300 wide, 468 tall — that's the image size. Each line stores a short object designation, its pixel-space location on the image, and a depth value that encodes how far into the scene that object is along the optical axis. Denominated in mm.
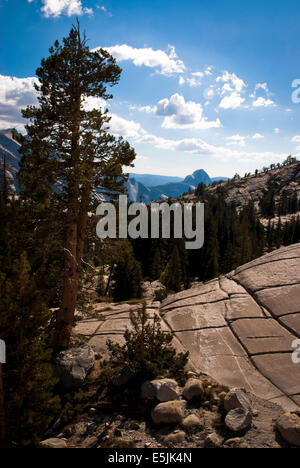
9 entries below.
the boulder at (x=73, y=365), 10307
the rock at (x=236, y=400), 8164
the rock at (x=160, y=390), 8961
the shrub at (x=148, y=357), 10192
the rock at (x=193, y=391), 9109
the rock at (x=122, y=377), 10160
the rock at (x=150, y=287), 43219
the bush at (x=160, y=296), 21822
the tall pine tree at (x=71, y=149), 10391
